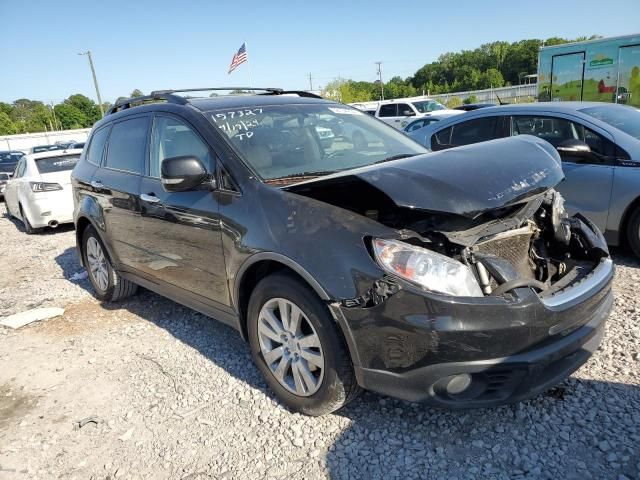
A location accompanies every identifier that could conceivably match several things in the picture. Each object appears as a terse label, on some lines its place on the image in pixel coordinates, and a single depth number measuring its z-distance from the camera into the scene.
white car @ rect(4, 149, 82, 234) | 8.91
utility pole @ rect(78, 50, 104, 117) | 40.50
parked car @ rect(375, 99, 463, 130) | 20.22
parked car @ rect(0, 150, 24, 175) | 16.41
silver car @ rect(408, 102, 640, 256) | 4.60
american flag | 17.53
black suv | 2.23
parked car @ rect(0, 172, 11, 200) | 13.96
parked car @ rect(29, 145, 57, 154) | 18.88
